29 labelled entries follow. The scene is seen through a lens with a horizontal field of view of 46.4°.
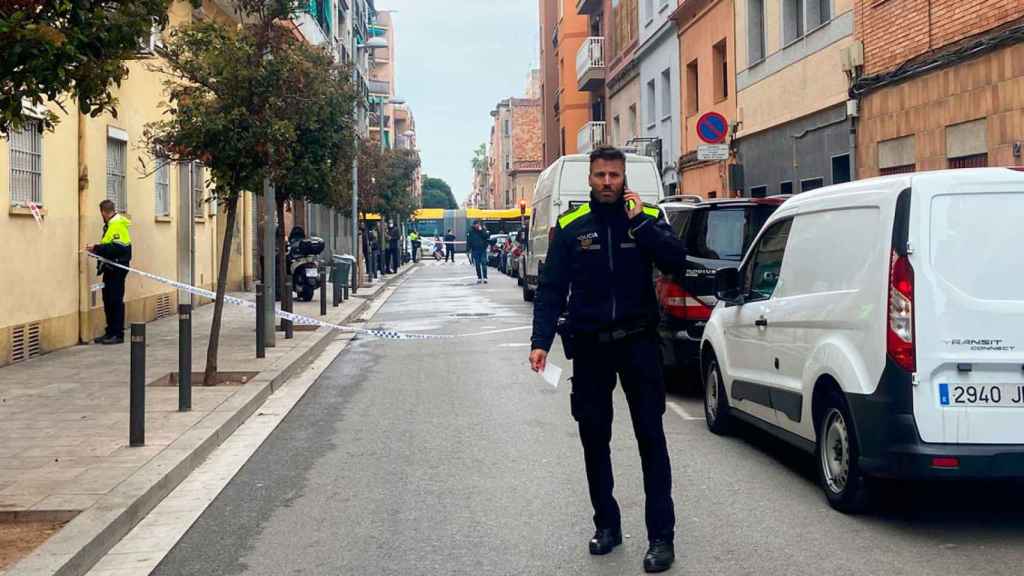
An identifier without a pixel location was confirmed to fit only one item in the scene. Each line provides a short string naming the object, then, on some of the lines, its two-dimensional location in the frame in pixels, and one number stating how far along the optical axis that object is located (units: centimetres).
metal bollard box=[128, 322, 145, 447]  808
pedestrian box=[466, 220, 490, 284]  3738
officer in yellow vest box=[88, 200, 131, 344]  1562
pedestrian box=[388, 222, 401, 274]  4784
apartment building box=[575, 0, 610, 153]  4409
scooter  2458
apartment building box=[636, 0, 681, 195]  3209
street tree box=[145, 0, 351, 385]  1191
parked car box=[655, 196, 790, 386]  1068
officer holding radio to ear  550
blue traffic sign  2030
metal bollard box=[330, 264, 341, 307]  2345
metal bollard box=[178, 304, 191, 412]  961
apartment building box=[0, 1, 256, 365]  1397
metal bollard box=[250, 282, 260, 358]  1369
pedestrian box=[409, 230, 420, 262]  6919
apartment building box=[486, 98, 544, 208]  11023
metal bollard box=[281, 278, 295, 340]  1667
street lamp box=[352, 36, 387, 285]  3434
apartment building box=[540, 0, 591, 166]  5288
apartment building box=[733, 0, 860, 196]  1975
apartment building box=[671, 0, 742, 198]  2673
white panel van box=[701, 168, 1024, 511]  580
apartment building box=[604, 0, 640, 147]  3775
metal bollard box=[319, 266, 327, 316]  2094
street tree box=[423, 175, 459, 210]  17425
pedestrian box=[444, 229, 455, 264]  7364
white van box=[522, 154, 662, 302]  2220
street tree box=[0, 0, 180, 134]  540
